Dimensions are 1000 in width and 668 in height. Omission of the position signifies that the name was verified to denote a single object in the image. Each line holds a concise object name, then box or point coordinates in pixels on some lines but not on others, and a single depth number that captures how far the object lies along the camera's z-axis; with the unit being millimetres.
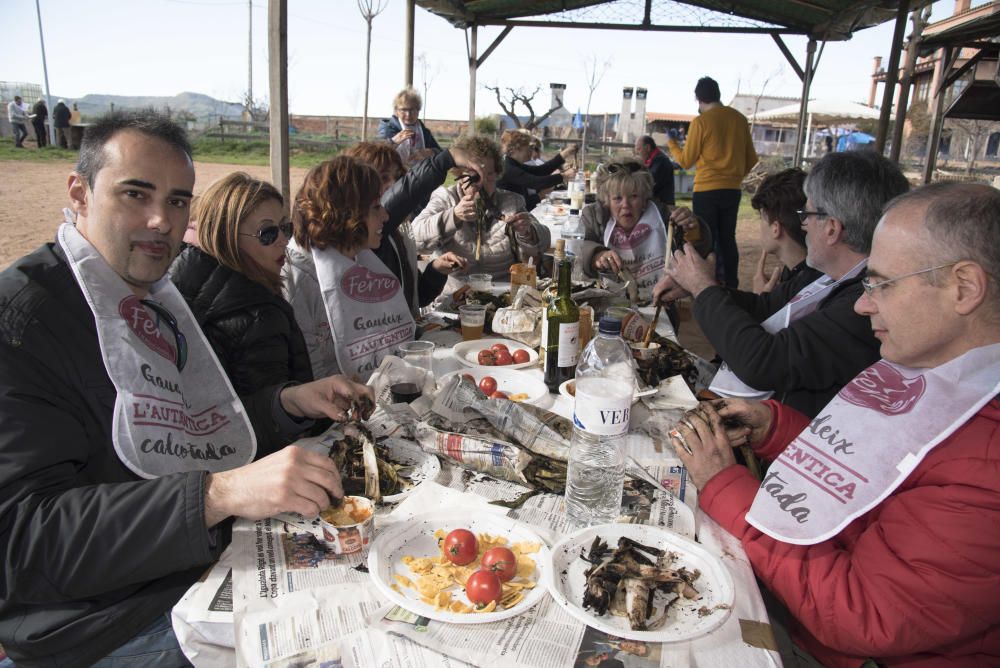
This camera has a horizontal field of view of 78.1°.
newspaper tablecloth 1149
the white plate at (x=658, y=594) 1204
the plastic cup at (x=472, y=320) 3189
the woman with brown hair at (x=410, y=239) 3789
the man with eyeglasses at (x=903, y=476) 1244
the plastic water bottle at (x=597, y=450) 1506
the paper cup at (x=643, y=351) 2662
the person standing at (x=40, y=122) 24344
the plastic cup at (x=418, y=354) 2275
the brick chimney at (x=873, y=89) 63691
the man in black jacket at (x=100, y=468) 1320
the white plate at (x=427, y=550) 1237
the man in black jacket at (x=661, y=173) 9507
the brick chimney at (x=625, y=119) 31788
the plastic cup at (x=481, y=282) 3980
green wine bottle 2412
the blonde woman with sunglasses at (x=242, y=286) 2271
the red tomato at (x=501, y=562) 1348
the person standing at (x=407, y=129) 7656
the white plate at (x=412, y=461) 1758
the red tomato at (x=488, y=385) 2385
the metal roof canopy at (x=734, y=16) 10109
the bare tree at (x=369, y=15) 18630
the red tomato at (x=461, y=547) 1404
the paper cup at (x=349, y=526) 1386
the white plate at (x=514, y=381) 2441
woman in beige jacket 4715
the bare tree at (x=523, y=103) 24312
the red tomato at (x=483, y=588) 1266
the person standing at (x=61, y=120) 24047
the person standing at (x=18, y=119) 23609
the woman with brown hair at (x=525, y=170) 8578
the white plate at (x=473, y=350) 2841
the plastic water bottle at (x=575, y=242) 4855
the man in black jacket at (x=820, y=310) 2348
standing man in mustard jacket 8008
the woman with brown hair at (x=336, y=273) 3082
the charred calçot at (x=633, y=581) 1252
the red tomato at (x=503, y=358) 2800
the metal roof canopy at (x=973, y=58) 9367
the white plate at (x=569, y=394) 2341
